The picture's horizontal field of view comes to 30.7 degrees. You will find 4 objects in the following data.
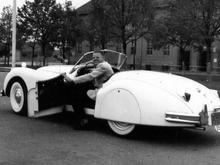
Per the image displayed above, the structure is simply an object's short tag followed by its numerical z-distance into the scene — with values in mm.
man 7273
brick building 50156
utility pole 22059
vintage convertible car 6102
